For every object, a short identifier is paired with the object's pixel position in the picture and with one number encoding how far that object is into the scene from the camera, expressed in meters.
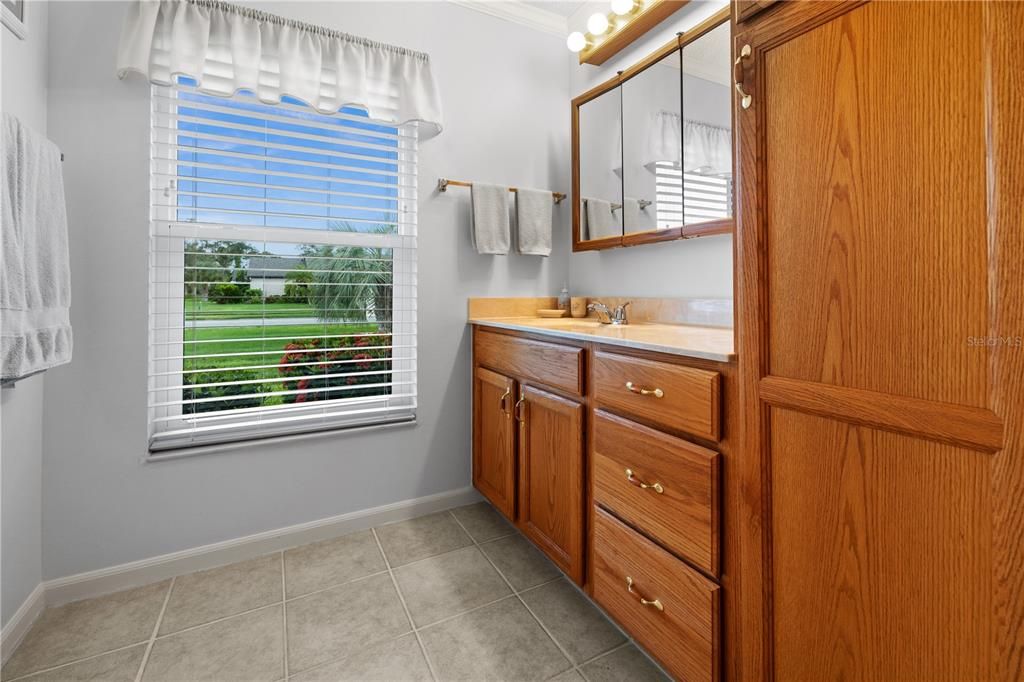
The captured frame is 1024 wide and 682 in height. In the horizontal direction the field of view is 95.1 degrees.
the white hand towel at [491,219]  2.16
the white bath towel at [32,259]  1.18
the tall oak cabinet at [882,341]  0.62
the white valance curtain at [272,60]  1.59
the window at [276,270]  1.74
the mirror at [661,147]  1.64
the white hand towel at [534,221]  2.26
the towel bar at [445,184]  2.13
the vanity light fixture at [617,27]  1.84
